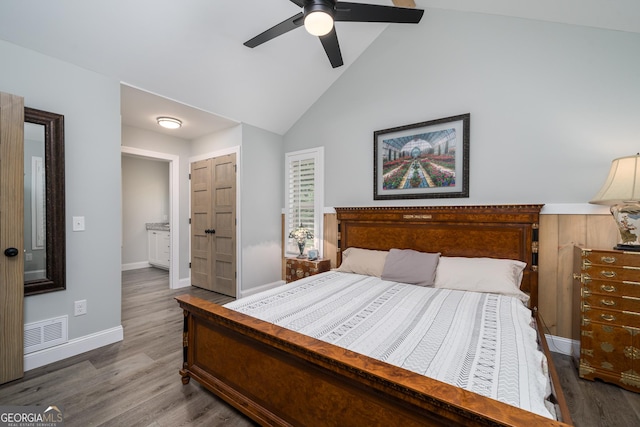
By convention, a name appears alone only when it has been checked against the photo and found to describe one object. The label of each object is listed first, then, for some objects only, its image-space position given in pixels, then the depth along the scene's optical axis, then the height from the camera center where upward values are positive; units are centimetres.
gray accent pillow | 252 -55
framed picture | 283 +59
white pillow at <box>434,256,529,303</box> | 223 -57
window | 392 +26
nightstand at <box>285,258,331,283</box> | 347 -74
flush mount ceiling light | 353 +121
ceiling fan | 172 +143
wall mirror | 217 +8
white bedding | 108 -67
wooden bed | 91 -72
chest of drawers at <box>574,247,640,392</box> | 188 -77
